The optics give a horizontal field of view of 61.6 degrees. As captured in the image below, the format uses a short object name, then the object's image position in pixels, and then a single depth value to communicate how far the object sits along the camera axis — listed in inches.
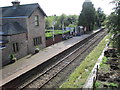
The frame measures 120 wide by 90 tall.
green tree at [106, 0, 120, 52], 250.0
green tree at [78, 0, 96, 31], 1306.8
